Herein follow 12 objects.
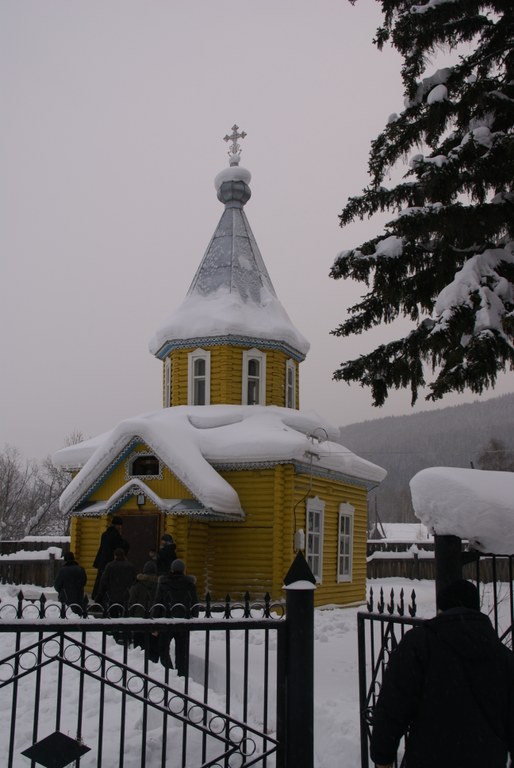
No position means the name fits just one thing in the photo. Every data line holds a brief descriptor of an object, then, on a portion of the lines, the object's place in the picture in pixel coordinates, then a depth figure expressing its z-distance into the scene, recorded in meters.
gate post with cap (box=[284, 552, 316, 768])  4.68
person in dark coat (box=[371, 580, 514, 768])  3.51
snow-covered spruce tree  8.30
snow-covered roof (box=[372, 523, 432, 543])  71.59
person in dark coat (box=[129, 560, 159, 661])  10.23
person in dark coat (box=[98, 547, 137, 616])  11.35
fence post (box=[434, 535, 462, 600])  5.29
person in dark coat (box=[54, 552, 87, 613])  12.34
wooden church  17.03
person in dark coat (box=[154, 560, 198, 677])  9.51
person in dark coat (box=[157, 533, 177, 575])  13.48
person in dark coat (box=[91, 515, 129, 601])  14.34
